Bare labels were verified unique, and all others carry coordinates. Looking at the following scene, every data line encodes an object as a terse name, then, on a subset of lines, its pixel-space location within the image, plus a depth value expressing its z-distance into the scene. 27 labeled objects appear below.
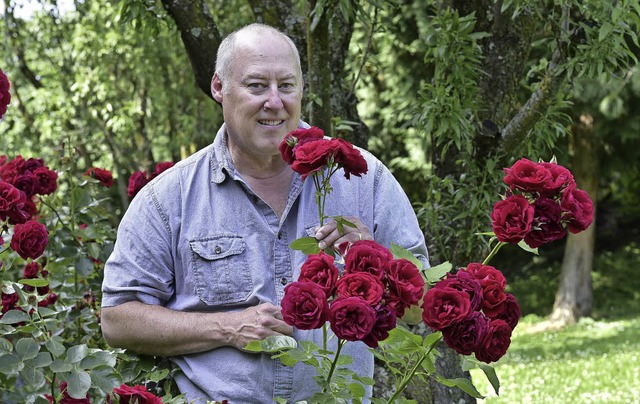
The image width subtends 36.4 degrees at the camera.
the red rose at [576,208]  2.02
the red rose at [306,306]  1.80
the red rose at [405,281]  1.82
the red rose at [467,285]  1.83
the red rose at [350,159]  2.10
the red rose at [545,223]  2.01
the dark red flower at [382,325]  1.81
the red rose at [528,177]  2.01
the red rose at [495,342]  1.85
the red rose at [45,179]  3.41
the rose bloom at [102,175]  3.91
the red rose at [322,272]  1.85
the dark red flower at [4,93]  2.75
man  2.56
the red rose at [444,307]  1.78
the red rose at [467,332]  1.81
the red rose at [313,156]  2.06
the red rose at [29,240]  2.74
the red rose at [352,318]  1.76
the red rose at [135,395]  1.90
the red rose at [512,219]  1.97
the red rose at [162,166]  3.69
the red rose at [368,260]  1.85
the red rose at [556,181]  2.01
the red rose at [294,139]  2.19
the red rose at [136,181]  3.87
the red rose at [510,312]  1.92
